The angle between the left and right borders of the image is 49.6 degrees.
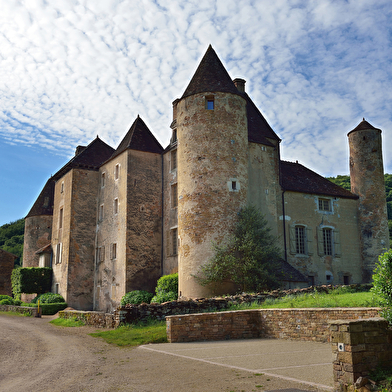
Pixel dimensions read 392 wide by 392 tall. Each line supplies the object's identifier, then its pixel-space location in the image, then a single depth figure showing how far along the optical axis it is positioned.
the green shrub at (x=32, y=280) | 33.59
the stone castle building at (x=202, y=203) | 23.59
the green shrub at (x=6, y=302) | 33.00
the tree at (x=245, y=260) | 21.75
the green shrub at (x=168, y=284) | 25.10
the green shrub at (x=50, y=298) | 30.72
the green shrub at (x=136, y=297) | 25.91
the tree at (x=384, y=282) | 6.96
